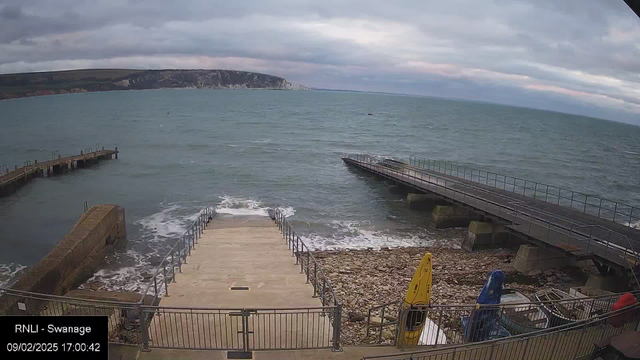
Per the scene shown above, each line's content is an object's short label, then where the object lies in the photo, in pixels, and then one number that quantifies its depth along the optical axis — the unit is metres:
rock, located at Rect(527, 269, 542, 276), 18.34
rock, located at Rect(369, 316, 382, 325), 13.10
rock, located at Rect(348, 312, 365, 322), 13.52
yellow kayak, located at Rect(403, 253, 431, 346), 8.19
